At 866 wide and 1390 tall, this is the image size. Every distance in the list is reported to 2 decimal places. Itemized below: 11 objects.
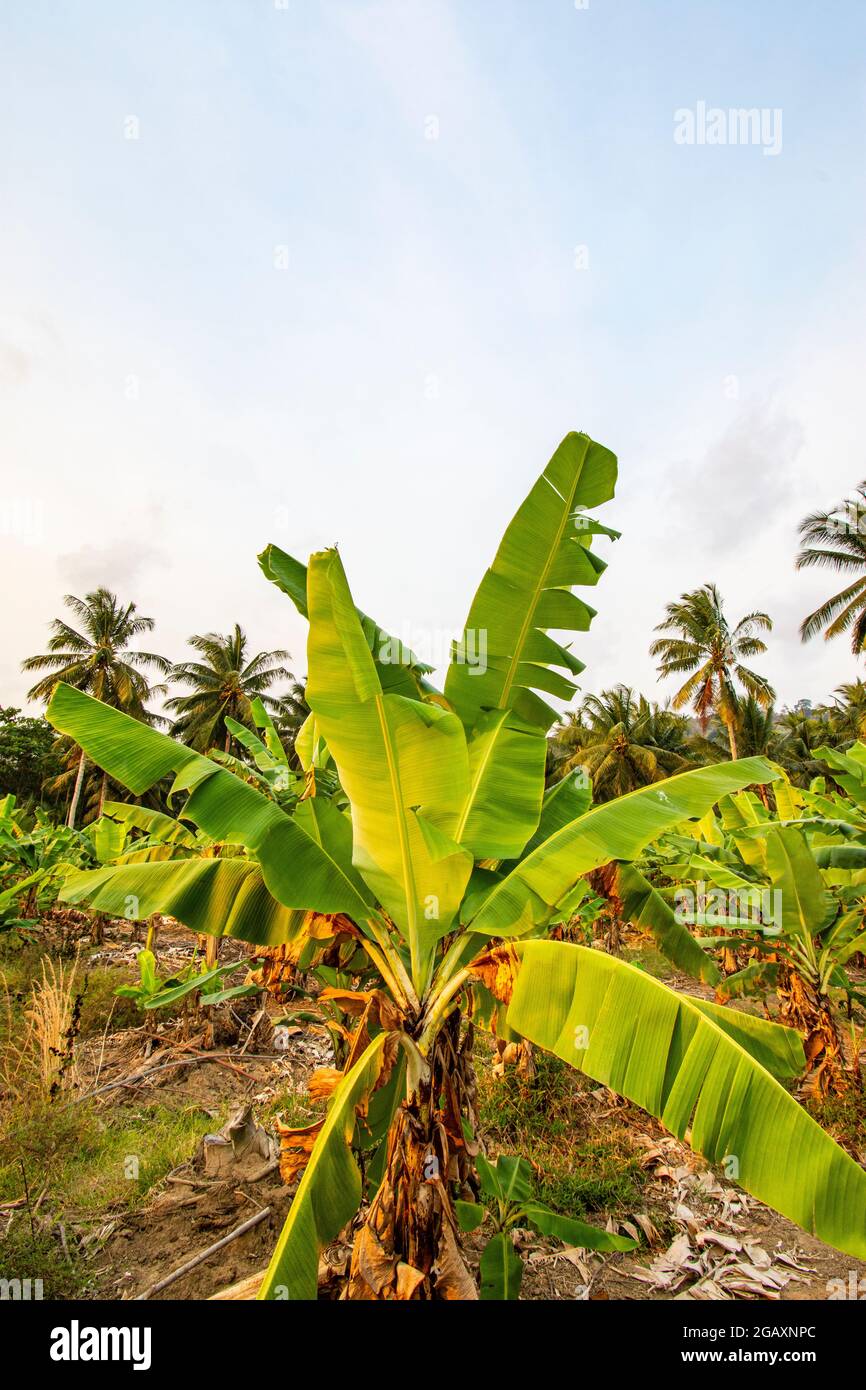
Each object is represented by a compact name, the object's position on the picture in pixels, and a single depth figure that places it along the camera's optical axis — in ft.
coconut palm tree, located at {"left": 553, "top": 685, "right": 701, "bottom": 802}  92.43
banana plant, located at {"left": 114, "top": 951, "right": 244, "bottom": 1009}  11.46
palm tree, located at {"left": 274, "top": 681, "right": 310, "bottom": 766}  108.58
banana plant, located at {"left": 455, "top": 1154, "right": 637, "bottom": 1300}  8.84
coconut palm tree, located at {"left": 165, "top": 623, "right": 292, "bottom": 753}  104.27
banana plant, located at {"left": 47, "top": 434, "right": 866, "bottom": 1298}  7.92
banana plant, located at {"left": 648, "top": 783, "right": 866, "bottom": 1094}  16.72
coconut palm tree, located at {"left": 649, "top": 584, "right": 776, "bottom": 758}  95.81
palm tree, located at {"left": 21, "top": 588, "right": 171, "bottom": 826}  97.71
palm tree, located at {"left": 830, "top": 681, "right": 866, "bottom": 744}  114.11
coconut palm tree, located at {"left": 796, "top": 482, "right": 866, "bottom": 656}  74.54
